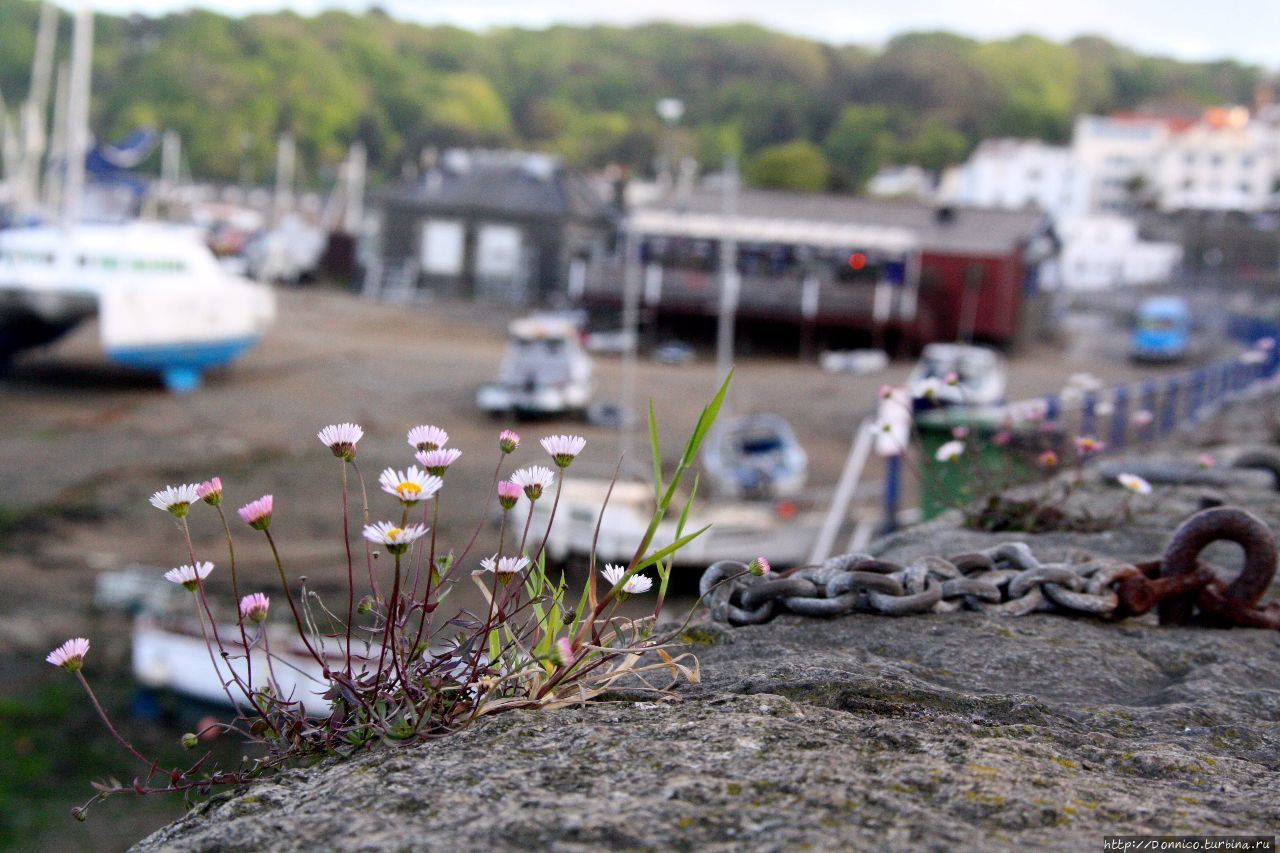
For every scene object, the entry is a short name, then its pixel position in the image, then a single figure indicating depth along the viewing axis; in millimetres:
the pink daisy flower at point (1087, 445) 4520
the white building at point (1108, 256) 72125
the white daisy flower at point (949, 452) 4219
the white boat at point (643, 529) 15375
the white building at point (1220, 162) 101250
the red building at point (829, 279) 38469
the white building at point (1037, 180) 95500
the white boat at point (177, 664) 12398
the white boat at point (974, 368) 27781
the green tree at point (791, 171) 87875
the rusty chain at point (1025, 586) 2898
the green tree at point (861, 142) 139875
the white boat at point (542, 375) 25797
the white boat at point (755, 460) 19219
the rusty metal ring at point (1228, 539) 3037
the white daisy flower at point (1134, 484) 3986
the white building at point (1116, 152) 99612
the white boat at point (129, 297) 26078
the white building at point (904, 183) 106812
